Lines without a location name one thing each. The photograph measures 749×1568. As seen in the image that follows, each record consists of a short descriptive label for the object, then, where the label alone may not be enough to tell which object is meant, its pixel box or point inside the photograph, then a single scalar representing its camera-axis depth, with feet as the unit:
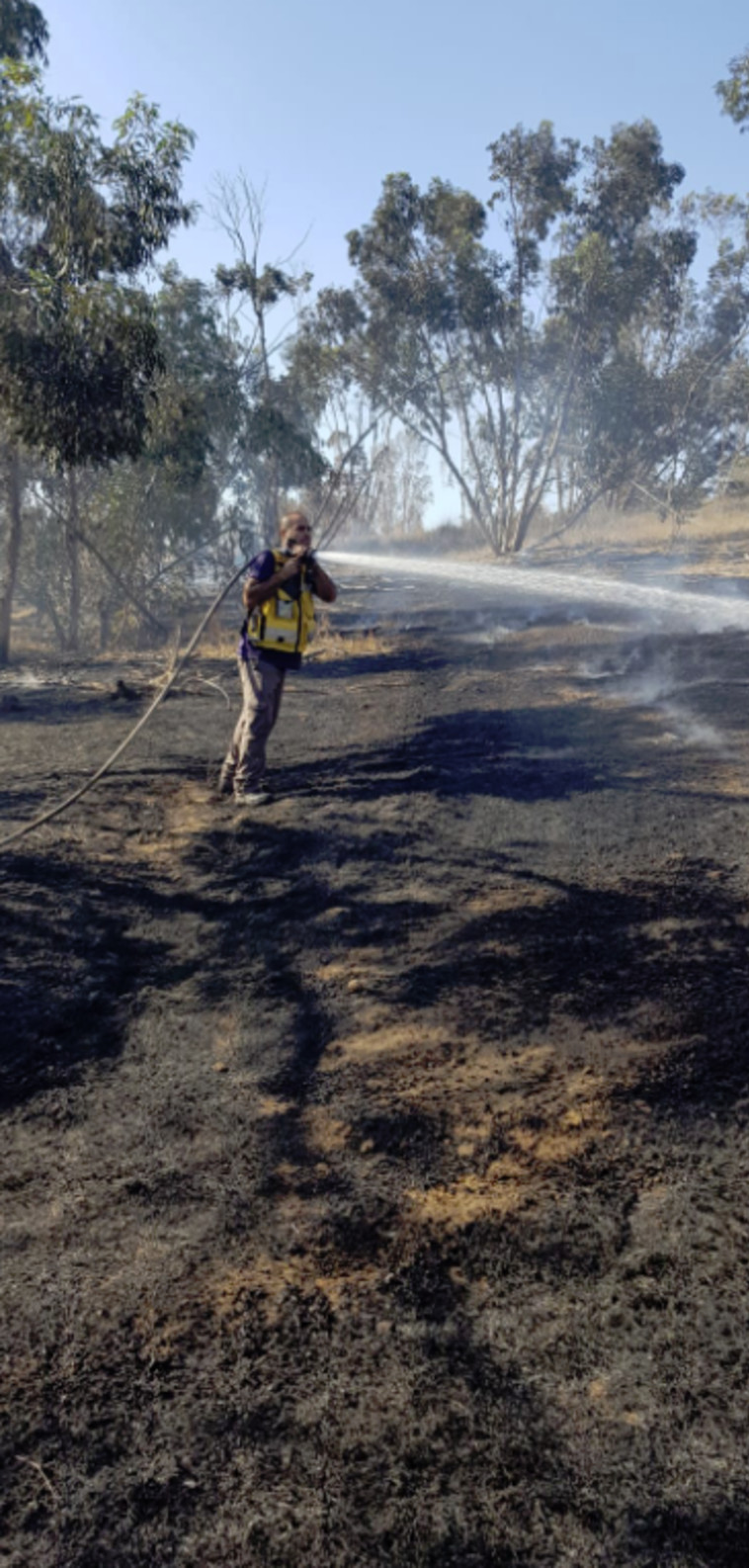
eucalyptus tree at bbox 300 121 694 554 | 96.37
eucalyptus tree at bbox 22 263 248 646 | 61.52
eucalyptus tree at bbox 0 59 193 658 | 29.58
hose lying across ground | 15.67
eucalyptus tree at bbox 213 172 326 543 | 66.49
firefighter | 19.88
